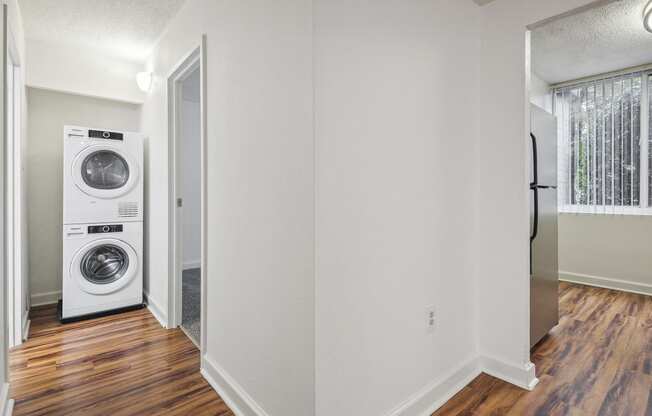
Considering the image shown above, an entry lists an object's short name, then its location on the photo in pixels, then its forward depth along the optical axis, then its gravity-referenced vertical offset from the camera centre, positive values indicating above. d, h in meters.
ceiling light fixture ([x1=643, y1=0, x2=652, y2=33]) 2.13 +1.20
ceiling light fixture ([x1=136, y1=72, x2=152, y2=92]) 3.32 +1.25
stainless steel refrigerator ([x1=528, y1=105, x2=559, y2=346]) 2.29 -0.15
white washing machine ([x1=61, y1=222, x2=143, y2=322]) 3.04 -0.58
